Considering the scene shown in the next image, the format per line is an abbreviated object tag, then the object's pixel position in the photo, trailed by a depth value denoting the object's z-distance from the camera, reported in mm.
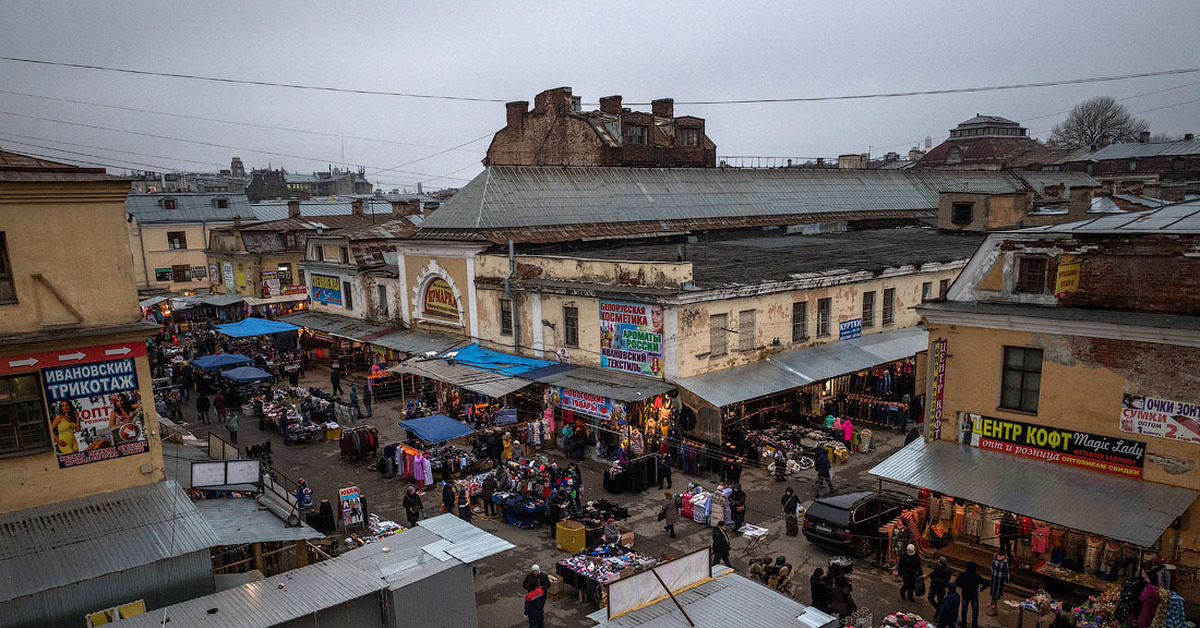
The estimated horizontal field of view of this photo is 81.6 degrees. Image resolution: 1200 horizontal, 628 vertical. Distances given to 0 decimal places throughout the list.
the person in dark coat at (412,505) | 16719
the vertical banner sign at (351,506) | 17344
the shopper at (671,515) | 16547
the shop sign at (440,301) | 28828
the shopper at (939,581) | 12773
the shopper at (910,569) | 13406
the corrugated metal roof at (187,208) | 49312
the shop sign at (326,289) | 36562
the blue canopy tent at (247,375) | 26688
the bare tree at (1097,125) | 84625
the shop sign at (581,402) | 21203
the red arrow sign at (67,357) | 11648
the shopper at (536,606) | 12438
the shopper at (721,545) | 14633
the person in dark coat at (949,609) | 11906
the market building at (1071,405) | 12242
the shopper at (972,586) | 12461
